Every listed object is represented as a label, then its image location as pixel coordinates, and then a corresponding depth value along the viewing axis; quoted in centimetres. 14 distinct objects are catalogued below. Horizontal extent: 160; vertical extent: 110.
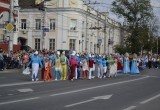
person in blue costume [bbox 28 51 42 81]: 2421
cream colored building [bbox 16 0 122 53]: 7325
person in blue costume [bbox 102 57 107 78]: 2968
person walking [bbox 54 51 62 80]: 2584
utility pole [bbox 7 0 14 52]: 3431
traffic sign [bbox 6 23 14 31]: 3246
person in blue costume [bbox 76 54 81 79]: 2719
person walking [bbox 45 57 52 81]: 2461
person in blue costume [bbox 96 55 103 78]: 2939
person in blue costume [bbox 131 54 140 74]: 3750
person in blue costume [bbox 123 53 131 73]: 3722
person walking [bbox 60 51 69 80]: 2591
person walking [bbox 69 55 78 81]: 2589
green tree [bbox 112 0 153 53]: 8075
